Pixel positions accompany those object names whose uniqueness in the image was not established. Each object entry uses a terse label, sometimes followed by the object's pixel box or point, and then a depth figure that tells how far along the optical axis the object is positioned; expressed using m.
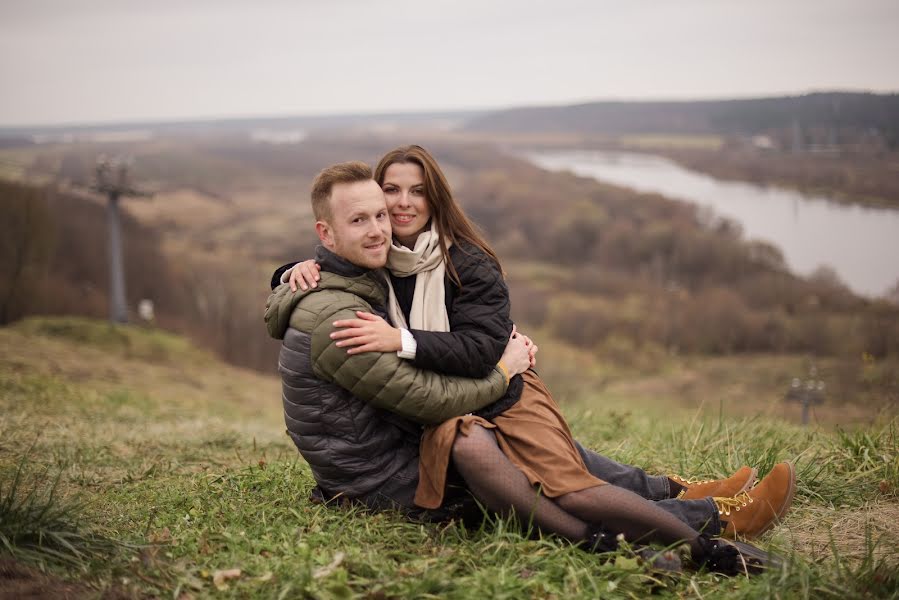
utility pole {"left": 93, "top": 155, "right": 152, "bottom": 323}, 30.80
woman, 3.48
